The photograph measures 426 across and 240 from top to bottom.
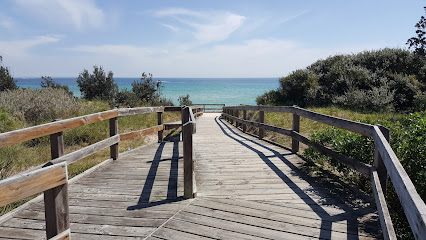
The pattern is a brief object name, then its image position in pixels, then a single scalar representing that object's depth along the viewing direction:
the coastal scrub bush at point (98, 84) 22.06
